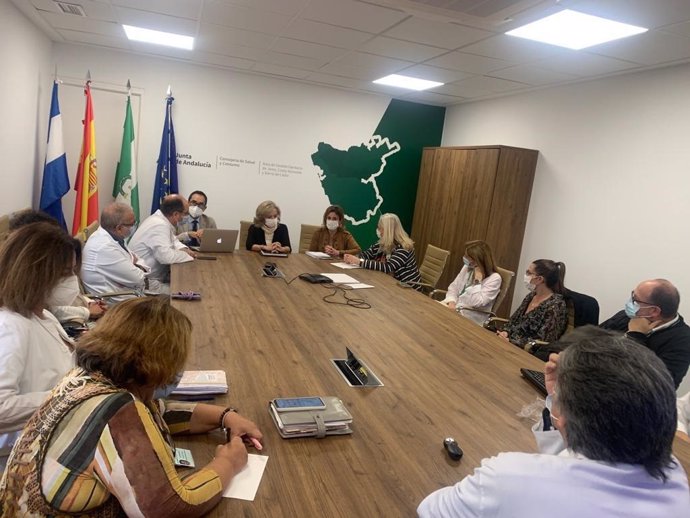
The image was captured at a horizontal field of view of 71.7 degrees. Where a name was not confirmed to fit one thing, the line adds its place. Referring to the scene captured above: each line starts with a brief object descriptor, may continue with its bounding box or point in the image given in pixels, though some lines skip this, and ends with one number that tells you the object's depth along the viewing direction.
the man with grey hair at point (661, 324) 2.59
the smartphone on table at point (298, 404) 1.61
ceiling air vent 3.73
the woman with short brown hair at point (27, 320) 1.52
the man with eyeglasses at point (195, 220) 5.24
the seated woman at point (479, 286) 3.96
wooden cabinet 5.09
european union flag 5.56
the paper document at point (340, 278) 3.88
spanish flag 5.16
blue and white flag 4.94
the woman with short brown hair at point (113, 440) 1.02
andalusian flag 5.37
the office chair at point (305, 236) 5.79
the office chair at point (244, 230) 5.77
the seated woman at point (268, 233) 4.90
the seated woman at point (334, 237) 5.10
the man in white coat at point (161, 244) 3.92
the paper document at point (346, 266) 4.54
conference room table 1.32
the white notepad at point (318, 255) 4.90
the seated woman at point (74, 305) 1.99
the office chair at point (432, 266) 5.03
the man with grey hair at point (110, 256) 3.31
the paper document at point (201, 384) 1.71
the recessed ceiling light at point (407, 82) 5.18
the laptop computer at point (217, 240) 4.45
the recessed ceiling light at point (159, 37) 4.37
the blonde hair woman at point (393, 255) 4.66
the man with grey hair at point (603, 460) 0.93
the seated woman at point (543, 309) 3.32
